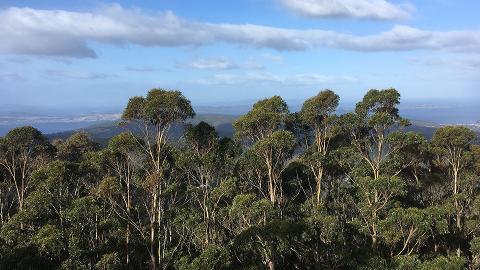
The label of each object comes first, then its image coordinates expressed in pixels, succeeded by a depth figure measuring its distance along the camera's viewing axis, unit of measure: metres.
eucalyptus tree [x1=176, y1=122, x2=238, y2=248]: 29.11
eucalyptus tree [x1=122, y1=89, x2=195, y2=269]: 25.41
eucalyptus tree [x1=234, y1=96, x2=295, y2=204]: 28.08
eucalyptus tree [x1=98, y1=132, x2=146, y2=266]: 28.38
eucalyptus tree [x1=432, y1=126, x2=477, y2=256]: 35.72
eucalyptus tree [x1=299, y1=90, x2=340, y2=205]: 32.19
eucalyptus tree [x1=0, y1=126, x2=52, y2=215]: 31.52
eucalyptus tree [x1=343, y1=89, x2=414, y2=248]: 26.88
